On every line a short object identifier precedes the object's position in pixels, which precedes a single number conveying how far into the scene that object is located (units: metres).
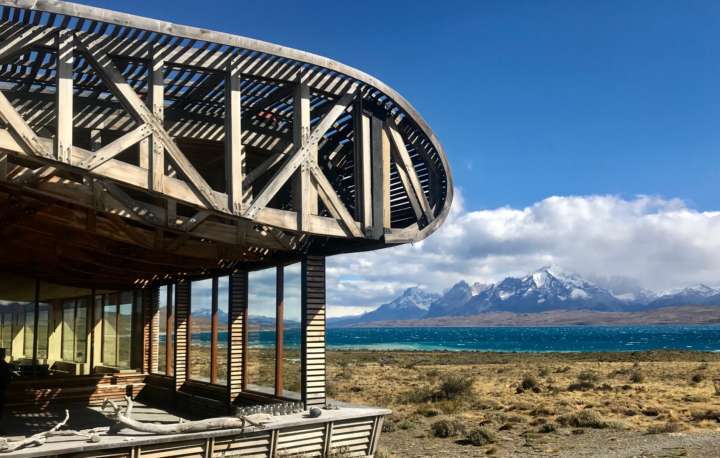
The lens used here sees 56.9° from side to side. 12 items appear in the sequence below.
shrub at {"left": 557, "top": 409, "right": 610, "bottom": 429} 17.50
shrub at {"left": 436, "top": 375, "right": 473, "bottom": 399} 24.39
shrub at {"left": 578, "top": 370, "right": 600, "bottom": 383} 30.97
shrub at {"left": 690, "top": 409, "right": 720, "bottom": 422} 18.40
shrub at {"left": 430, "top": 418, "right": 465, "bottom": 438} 16.39
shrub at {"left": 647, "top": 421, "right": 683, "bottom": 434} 16.41
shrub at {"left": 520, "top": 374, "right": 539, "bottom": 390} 27.42
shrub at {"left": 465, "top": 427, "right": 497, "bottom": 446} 15.20
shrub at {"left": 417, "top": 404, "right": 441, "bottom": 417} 20.38
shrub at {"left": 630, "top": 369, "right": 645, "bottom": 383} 30.55
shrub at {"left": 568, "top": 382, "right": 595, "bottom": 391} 27.39
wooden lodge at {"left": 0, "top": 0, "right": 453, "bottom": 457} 8.12
